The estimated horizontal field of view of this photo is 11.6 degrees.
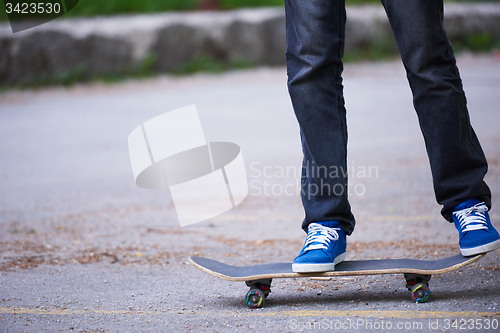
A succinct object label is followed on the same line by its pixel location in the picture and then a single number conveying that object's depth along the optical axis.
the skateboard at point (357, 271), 7.40
